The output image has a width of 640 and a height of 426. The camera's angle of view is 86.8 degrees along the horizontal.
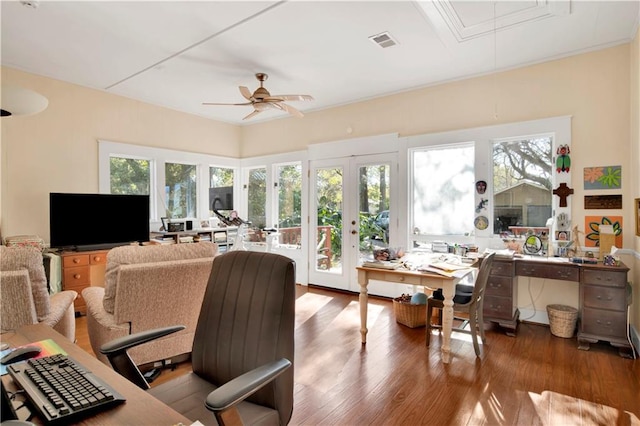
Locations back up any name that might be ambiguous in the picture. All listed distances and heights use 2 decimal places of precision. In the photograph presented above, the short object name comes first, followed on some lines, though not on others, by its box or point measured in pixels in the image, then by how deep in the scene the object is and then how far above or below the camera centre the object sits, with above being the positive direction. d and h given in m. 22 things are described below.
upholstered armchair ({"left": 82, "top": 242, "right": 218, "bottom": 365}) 2.24 -0.59
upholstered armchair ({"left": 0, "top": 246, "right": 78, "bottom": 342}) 1.90 -0.45
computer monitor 5.94 +0.25
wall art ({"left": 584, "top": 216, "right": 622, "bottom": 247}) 3.36 -0.16
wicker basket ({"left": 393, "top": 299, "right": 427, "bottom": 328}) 3.61 -1.10
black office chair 1.31 -0.54
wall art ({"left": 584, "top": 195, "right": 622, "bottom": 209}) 3.37 +0.11
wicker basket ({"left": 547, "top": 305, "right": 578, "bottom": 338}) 3.35 -1.10
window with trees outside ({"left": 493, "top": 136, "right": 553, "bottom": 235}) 3.83 +0.33
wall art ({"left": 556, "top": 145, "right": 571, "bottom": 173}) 3.60 +0.56
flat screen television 4.11 -0.10
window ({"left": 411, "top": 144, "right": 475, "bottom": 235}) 4.31 +0.30
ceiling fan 3.75 +1.28
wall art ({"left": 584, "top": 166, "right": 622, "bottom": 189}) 3.37 +0.35
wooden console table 2.78 -0.60
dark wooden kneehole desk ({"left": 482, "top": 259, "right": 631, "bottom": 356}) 3.00 -0.77
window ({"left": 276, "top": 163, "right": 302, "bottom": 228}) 5.87 +0.31
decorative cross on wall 3.59 +0.21
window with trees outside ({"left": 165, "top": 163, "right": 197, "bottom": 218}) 5.61 +0.39
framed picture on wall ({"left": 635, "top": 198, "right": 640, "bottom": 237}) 3.06 -0.04
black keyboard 0.90 -0.51
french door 4.89 -0.03
